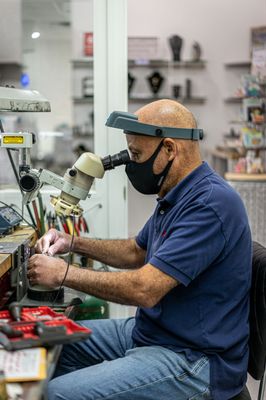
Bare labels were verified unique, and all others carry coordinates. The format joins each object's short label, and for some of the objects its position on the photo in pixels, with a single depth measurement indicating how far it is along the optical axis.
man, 1.59
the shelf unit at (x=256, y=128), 4.95
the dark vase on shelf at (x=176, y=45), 7.00
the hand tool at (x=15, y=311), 1.43
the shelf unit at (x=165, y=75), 7.15
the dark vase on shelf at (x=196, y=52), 7.09
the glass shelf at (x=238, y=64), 7.11
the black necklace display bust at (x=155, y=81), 7.06
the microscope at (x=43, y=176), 1.80
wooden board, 1.63
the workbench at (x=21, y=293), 1.14
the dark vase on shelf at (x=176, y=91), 7.10
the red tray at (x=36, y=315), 1.43
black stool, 1.74
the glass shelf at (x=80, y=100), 6.74
